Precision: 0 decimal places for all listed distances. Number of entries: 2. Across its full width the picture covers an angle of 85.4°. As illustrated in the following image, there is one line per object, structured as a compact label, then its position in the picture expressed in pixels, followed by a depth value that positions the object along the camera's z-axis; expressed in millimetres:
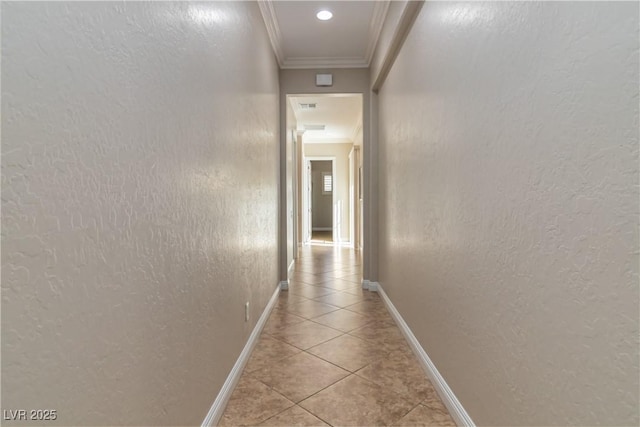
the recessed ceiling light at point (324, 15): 3158
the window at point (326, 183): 13453
